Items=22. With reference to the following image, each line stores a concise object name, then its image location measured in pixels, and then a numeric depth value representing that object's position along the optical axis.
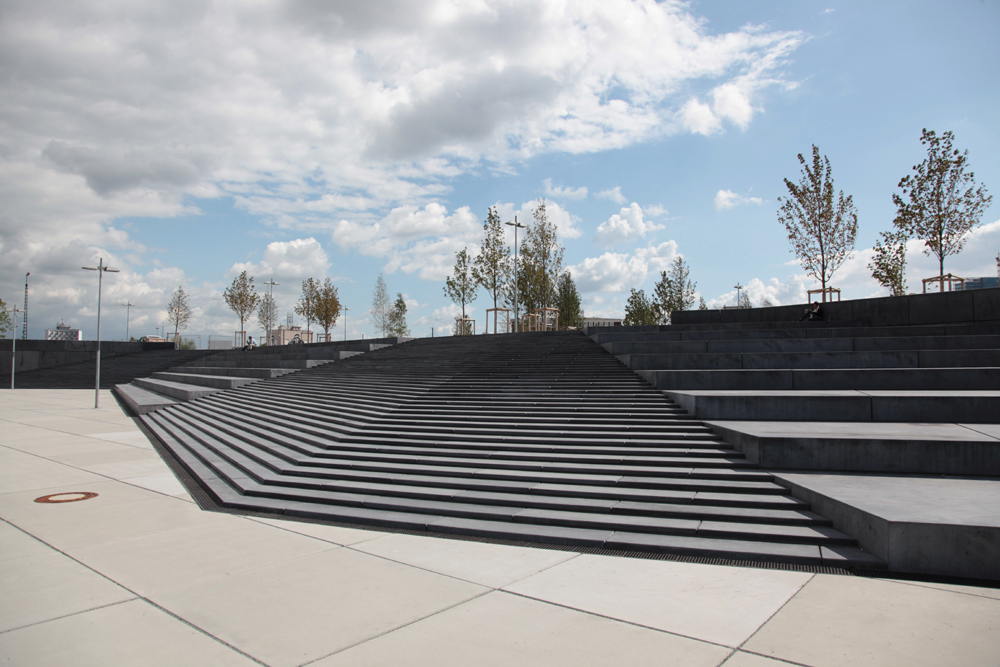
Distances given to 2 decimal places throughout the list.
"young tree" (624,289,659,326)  52.53
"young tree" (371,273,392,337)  55.82
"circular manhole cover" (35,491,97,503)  8.51
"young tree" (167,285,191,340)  59.56
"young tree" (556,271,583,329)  58.97
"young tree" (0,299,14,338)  49.78
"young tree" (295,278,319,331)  55.34
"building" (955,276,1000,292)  19.71
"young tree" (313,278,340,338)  53.56
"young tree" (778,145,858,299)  24.77
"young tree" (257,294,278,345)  57.86
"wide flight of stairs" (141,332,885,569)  6.34
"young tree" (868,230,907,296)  25.44
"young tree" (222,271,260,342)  53.34
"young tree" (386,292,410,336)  56.38
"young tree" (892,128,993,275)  20.77
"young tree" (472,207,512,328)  37.09
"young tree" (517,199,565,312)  37.72
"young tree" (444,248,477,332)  38.12
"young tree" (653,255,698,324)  45.59
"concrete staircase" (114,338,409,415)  21.00
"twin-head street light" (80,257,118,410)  23.33
